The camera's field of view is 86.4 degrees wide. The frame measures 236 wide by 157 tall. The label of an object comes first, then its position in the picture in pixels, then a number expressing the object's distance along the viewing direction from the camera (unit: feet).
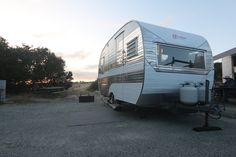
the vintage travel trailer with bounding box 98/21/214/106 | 11.01
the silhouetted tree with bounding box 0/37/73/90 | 40.05
